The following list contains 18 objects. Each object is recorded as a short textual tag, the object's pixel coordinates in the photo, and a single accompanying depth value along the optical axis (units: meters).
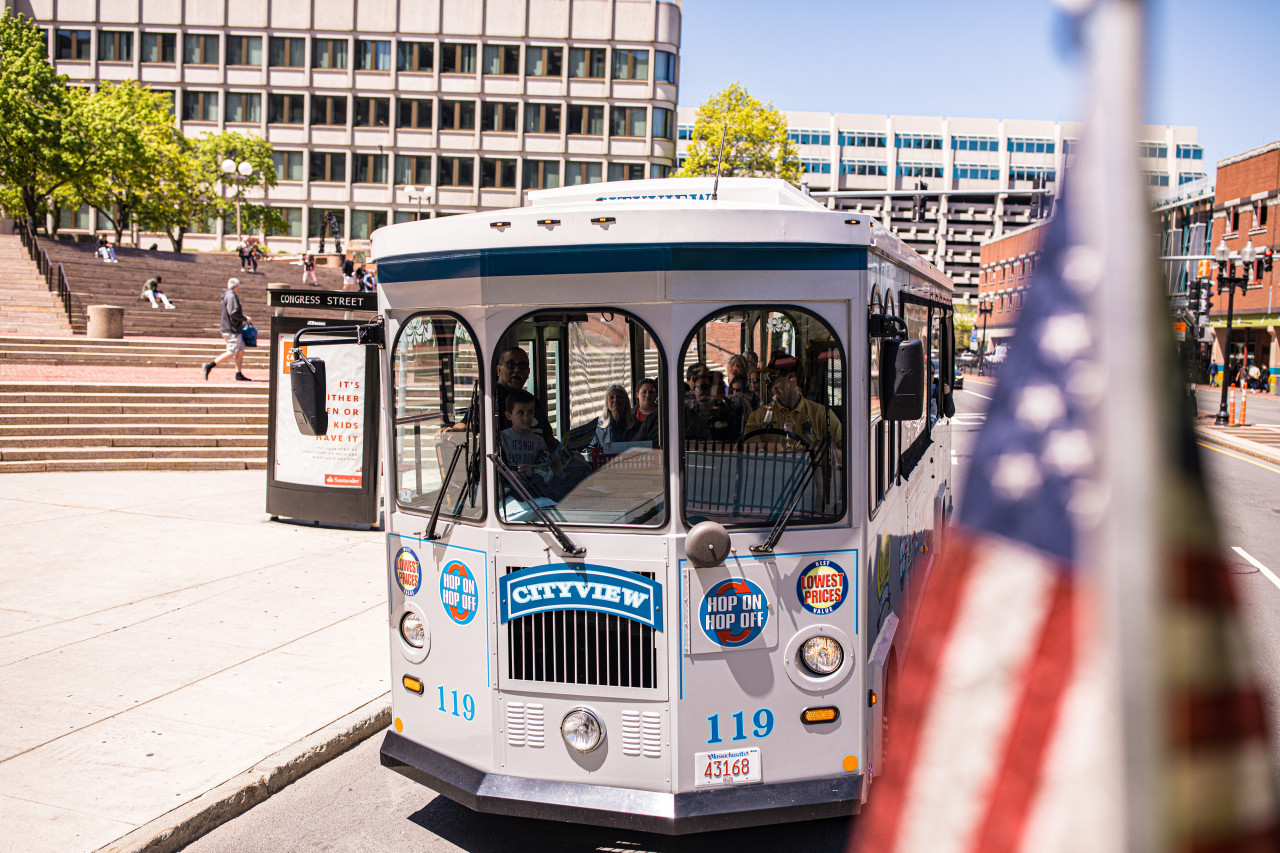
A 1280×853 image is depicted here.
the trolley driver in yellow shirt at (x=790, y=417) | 4.60
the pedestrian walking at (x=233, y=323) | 19.97
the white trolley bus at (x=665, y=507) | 4.45
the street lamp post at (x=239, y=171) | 45.03
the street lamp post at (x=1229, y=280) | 22.67
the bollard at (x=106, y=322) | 25.02
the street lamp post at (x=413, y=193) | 45.53
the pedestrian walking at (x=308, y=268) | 41.38
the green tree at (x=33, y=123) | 42.44
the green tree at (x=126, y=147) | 47.44
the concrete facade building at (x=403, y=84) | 64.19
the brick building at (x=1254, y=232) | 49.07
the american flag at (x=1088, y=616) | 0.89
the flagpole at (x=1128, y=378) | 0.87
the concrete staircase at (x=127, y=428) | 15.78
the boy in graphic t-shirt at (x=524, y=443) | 4.75
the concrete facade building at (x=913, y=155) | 114.06
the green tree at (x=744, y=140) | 37.38
